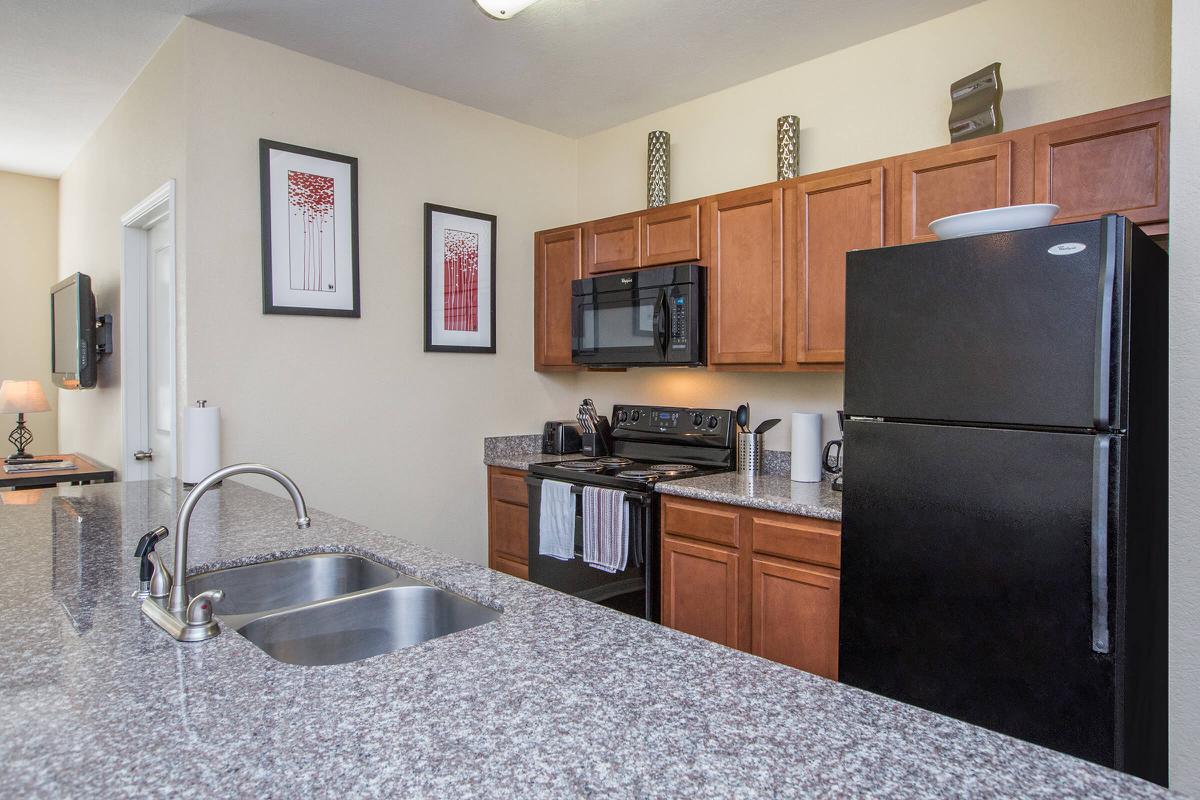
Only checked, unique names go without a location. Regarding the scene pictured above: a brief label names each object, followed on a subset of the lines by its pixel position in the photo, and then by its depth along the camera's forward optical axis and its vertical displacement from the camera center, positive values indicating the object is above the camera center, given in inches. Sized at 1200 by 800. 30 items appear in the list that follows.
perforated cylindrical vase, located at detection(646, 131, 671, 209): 130.3 +41.9
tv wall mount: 147.8 +12.1
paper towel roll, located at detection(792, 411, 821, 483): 108.3 -8.5
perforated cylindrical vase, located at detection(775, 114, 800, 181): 112.2 +39.4
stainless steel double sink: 51.1 -17.4
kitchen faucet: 42.1 -13.4
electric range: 107.0 -13.9
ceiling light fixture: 78.1 +43.5
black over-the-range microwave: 117.7 +13.1
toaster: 147.3 -10.0
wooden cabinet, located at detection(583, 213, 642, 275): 129.1 +28.1
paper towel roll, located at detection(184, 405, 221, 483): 100.8 -7.5
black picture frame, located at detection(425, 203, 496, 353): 131.6 +23.2
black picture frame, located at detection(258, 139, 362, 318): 110.0 +29.1
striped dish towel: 108.0 -21.9
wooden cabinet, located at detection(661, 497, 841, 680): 87.9 -26.0
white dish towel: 117.6 -22.6
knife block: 142.3 -10.4
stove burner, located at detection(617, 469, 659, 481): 110.3 -13.6
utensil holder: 117.5 -10.8
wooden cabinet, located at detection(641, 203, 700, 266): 118.8 +27.5
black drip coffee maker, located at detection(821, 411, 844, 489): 104.0 -10.8
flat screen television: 138.5 +12.4
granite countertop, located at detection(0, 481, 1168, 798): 26.8 -15.0
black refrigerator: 60.0 -9.1
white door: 129.3 +8.1
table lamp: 158.9 -2.0
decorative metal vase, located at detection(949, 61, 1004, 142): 89.8 +37.4
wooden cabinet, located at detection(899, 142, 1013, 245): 85.4 +26.5
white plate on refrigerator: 66.9 +16.9
